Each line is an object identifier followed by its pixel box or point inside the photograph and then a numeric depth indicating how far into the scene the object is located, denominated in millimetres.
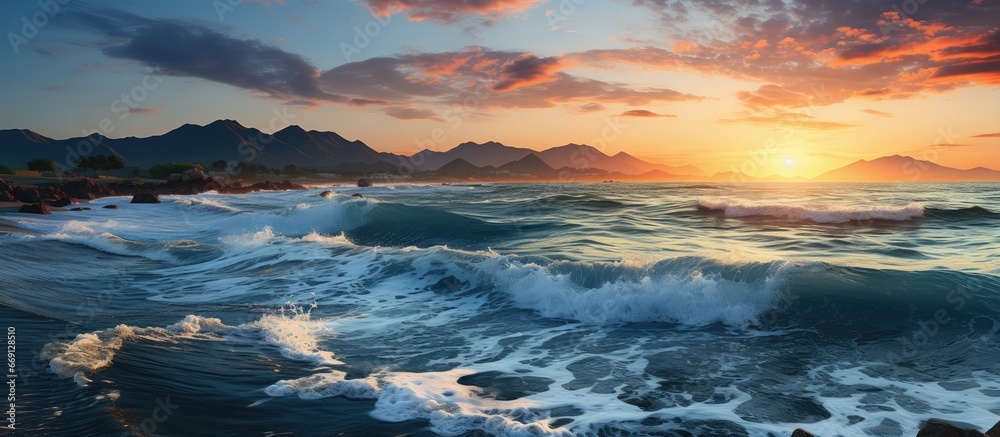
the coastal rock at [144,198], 43844
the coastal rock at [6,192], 37738
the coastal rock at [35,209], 29808
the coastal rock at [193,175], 66562
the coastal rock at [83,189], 47772
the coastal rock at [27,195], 38550
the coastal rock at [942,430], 4066
